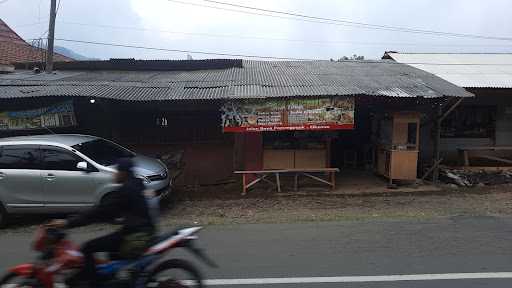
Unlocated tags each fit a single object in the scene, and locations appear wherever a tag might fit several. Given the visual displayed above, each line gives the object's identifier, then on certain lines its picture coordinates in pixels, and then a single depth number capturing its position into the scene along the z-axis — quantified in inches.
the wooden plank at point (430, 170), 497.8
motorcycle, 171.8
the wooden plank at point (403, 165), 486.0
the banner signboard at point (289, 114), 453.1
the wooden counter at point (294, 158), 500.1
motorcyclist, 172.7
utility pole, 622.8
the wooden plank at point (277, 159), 502.6
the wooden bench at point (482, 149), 549.0
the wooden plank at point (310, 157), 499.8
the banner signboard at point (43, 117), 470.0
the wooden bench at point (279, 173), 470.0
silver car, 367.2
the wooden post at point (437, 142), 495.3
